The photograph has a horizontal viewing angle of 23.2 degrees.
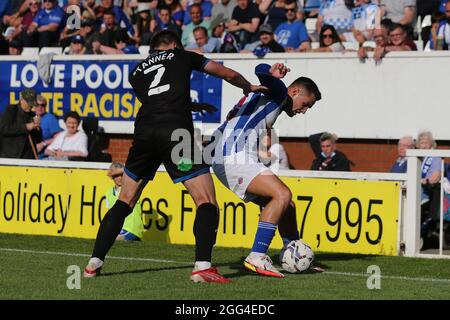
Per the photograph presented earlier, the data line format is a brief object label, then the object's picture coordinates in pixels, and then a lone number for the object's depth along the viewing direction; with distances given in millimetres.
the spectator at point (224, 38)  18312
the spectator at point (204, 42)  18625
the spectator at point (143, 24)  20405
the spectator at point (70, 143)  17391
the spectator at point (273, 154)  15812
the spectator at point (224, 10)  19688
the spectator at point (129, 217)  14266
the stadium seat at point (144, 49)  19031
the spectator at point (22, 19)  21672
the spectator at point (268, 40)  17734
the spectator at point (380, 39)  16609
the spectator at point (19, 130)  17250
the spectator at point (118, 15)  20859
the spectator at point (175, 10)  20484
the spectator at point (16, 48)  20500
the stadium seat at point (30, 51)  20220
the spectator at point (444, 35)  16719
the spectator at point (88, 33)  19750
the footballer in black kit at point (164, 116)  9688
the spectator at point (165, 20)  19828
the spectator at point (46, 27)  21141
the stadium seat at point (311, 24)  19062
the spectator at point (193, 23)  19656
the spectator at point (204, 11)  20141
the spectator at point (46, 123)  18533
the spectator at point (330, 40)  17281
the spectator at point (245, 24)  18875
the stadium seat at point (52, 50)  20141
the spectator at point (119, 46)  19328
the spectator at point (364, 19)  17781
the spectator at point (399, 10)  17906
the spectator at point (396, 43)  16578
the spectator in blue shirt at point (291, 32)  18219
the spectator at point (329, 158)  15602
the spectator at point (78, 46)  19734
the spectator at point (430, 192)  13602
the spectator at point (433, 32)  16922
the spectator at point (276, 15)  18906
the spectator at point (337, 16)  18344
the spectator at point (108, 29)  19828
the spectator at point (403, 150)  15250
